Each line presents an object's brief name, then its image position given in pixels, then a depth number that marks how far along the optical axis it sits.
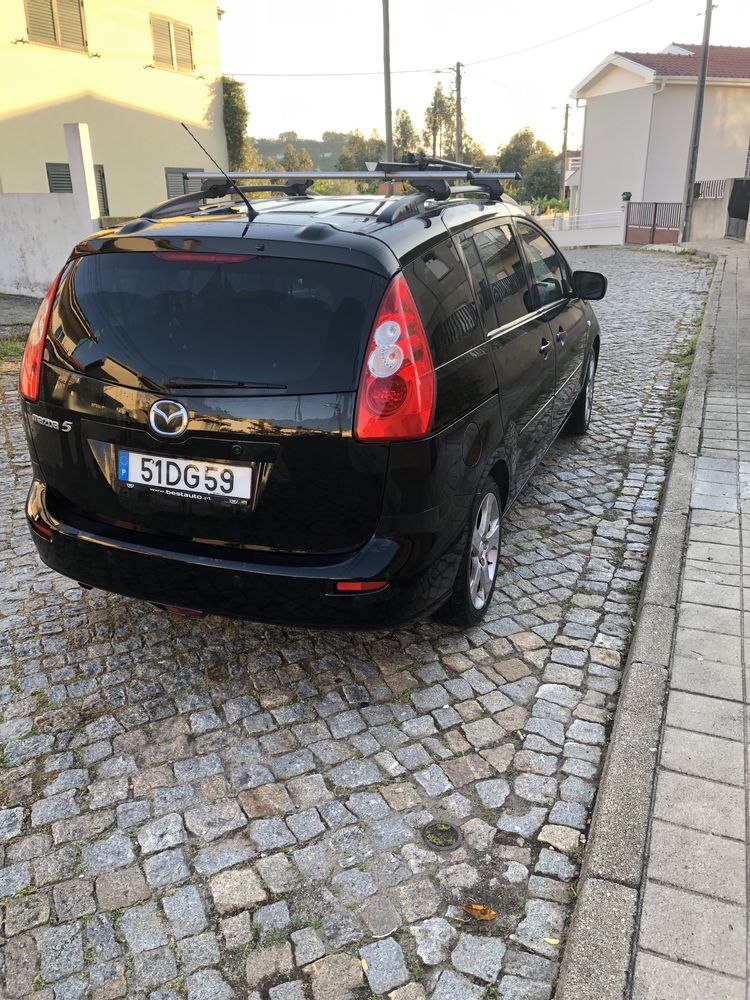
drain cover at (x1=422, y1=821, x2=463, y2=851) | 2.41
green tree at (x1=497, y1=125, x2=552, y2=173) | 86.50
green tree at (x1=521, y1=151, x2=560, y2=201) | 70.38
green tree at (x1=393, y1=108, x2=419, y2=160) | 84.19
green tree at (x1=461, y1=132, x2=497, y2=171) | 84.00
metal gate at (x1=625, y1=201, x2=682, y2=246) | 27.89
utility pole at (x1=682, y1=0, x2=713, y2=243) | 25.60
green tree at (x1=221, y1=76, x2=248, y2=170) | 24.55
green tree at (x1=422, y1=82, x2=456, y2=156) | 88.87
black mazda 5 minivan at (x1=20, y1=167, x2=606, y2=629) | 2.66
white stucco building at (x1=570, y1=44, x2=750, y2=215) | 32.47
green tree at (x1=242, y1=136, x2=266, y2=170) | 25.89
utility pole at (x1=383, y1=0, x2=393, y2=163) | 21.06
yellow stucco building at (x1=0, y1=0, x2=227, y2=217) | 17.48
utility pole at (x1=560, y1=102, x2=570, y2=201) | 59.38
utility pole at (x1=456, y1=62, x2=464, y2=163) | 47.59
